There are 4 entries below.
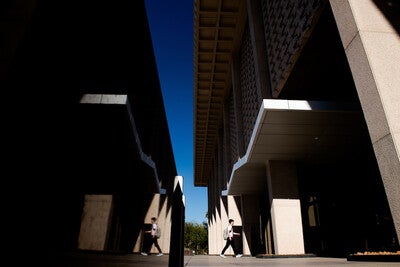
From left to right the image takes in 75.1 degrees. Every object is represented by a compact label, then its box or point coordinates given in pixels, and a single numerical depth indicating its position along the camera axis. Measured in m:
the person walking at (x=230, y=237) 12.62
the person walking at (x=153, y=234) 9.99
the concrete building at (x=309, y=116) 3.46
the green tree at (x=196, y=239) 78.19
